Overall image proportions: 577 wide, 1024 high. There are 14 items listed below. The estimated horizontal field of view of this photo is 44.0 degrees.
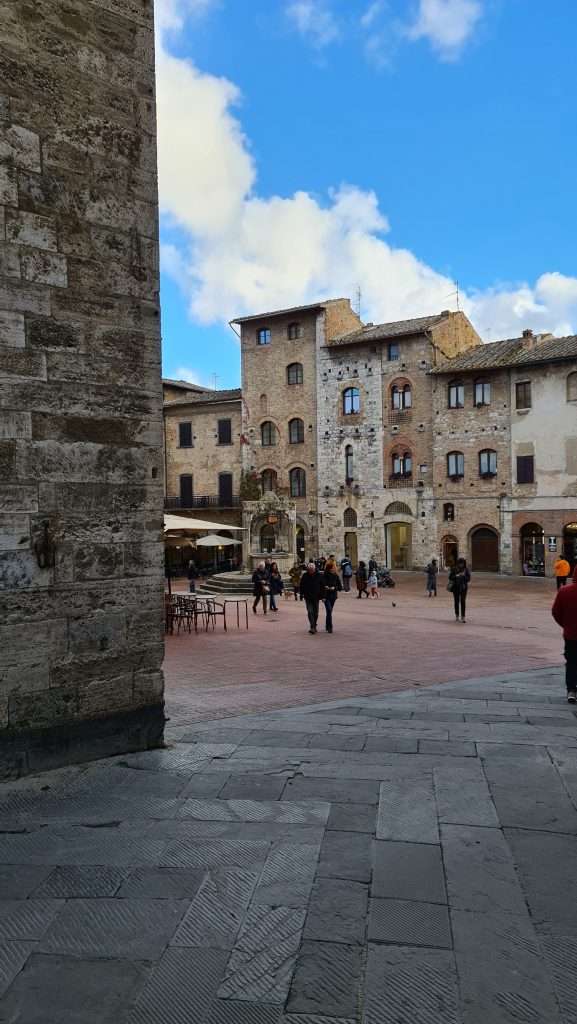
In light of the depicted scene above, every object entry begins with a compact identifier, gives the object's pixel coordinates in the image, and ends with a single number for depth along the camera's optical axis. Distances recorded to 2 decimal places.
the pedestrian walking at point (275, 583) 19.17
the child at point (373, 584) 24.84
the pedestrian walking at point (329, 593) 14.63
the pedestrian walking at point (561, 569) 20.70
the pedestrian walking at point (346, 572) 27.62
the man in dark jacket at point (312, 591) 14.41
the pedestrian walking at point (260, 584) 19.00
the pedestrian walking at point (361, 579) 24.86
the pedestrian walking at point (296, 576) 24.01
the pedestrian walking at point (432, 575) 24.85
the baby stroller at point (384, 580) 28.97
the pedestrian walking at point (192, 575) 26.13
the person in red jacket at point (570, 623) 7.91
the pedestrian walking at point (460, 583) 16.53
